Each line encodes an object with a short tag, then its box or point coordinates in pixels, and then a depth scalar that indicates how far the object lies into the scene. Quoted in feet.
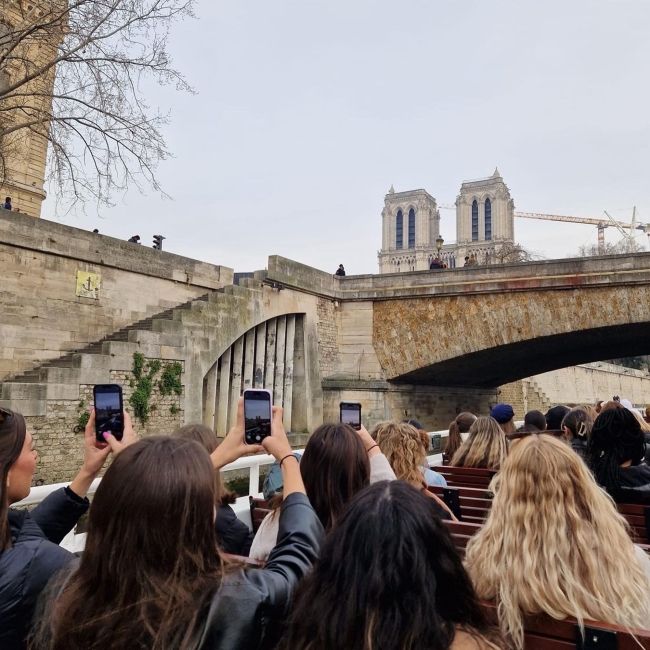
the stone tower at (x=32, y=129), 37.11
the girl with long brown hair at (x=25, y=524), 5.47
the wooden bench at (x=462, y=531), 9.56
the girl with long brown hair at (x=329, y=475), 7.64
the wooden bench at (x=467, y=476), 16.33
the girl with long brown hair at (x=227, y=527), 9.79
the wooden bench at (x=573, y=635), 5.40
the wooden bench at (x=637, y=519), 11.27
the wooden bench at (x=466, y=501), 13.50
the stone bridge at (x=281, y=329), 36.37
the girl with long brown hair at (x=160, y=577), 4.53
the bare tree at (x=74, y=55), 36.29
